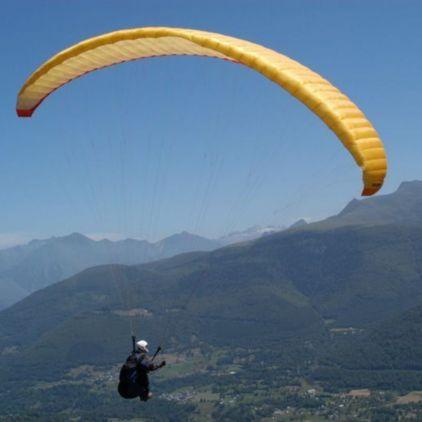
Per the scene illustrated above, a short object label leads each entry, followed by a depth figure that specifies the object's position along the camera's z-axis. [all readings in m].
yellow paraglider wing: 13.41
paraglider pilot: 18.80
